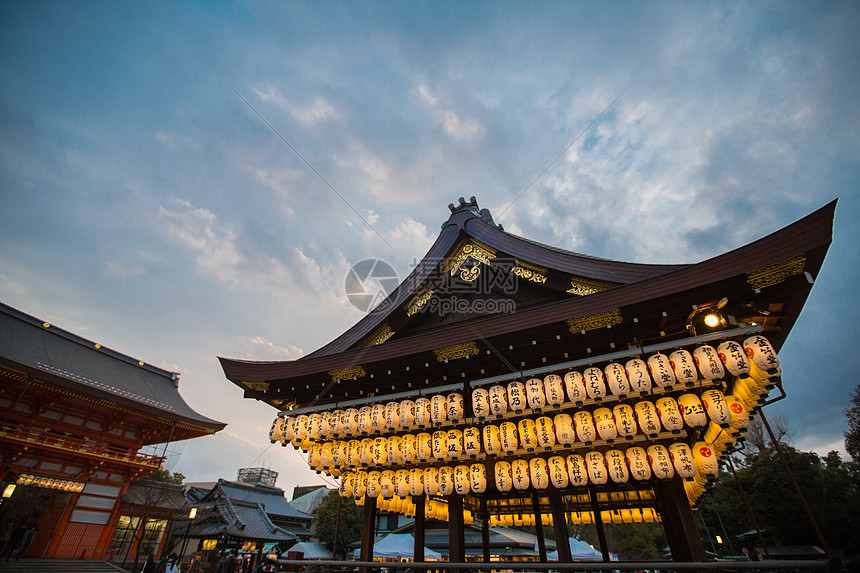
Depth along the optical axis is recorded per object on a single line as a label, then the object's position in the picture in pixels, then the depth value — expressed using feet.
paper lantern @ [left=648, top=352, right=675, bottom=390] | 20.25
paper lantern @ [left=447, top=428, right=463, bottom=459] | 25.21
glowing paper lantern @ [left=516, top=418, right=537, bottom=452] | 23.62
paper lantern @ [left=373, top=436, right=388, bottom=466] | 27.91
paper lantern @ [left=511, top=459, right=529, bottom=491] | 23.84
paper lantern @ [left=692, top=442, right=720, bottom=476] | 20.51
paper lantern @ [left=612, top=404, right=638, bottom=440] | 21.11
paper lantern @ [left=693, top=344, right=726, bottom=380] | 19.42
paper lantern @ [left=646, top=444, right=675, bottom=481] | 21.04
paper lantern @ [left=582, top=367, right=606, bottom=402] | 21.52
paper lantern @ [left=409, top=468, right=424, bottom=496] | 27.20
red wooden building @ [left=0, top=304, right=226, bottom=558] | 53.72
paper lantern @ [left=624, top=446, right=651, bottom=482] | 21.44
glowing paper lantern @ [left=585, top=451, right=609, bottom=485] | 22.20
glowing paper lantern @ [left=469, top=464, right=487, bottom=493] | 25.26
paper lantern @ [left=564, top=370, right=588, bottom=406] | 21.99
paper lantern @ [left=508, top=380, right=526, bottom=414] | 23.49
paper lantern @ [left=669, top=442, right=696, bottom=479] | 20.74
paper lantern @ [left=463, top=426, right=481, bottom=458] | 24.72
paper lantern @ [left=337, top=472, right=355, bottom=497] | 29.86
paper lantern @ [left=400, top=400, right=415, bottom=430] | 26.58
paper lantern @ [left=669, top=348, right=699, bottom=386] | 19.84
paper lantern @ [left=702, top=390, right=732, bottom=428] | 19.34
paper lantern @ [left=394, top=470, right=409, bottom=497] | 27.73
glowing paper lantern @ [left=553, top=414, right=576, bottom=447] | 22.27
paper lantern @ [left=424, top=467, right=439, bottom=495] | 26.68
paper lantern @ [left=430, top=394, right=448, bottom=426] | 25.71
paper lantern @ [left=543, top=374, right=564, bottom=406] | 22.45
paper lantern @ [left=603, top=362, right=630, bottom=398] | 20.98
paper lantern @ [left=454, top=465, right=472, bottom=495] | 25.90
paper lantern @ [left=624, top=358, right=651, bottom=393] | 20.58
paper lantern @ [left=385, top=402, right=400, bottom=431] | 27.04
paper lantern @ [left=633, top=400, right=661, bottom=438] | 20.68
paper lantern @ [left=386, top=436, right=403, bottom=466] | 27.48
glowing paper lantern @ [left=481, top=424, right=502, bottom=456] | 24.36
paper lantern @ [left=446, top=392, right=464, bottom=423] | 25.47
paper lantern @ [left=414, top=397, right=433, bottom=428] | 26.35
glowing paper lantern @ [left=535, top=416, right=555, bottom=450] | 22.86
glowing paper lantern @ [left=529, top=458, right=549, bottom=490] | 23.44
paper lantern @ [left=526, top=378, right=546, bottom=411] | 22.91
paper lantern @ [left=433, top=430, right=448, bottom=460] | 25.95
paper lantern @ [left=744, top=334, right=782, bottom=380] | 17.94
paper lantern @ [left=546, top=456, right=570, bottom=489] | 22.86
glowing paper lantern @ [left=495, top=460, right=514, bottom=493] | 24.32
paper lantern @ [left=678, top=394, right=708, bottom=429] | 20.01
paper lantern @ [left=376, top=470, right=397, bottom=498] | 28.09
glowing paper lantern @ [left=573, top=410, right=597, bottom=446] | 21.95
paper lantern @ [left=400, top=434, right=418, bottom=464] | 27.22
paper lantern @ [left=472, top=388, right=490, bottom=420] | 24.20
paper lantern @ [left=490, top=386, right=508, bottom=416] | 23.77
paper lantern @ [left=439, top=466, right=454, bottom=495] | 26.20
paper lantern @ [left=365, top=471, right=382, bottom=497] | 28.63
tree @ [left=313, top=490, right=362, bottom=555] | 91.45
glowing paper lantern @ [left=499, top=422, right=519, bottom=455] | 23.94
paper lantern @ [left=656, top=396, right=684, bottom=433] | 20.32
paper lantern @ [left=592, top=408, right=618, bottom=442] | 21.39
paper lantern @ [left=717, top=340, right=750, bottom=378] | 18.72
